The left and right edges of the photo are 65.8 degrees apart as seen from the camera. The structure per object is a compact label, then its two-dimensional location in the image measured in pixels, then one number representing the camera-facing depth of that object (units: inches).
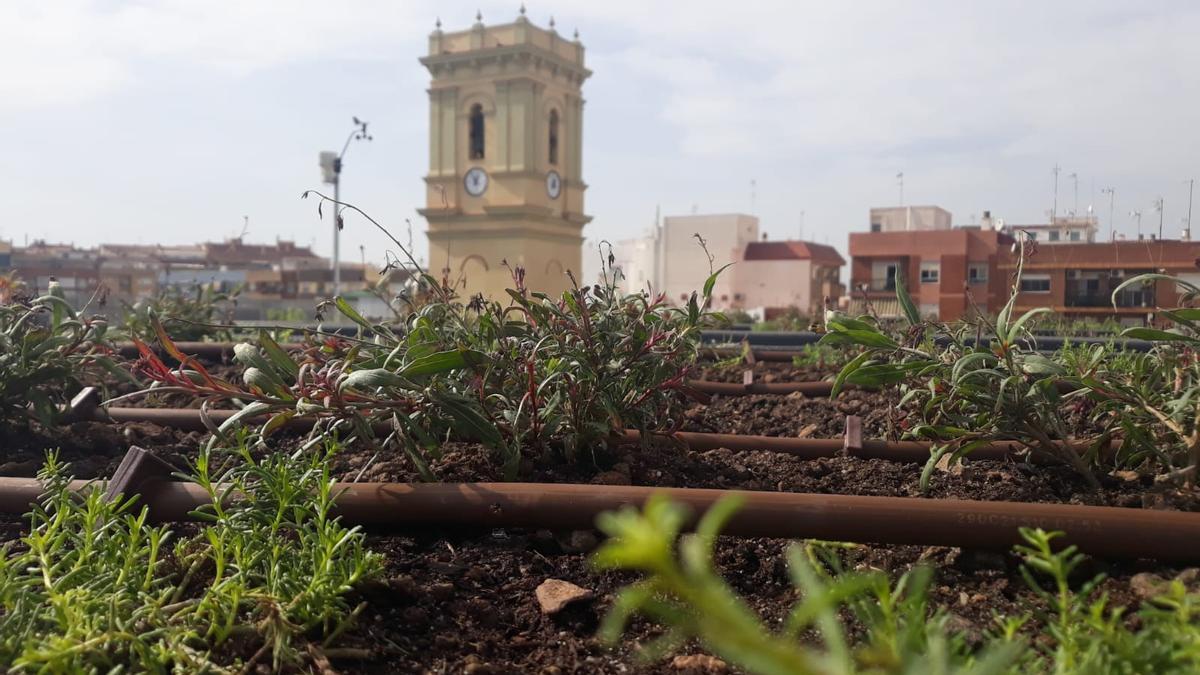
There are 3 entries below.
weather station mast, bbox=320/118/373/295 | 714.2
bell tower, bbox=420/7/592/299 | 1473.9
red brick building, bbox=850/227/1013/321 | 991.6
